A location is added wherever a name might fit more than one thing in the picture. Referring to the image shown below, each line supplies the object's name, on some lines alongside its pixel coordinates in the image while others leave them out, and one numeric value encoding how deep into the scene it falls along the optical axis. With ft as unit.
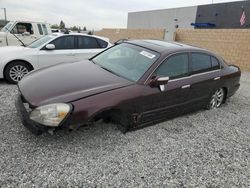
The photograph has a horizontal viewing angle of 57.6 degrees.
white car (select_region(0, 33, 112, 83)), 18.84
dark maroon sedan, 9.50
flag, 74.28
